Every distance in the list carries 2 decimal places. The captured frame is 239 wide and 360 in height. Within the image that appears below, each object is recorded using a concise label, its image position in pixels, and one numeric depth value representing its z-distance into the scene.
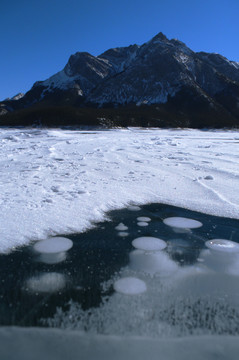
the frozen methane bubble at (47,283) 1.68
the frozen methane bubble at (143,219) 2.81
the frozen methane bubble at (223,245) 2.19
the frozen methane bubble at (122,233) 2.46
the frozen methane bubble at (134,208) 3.13
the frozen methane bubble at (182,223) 2.68
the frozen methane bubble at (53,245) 2.14
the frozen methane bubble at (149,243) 2.22
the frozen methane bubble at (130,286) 1.68
